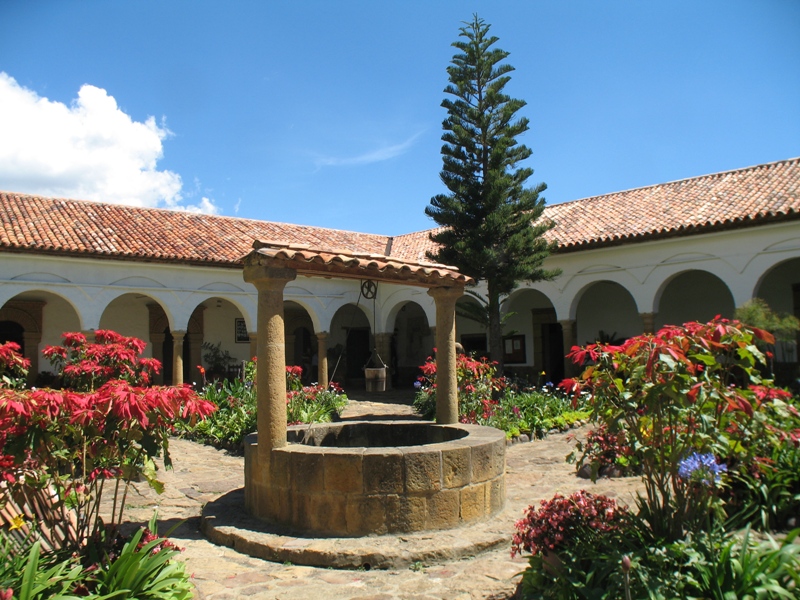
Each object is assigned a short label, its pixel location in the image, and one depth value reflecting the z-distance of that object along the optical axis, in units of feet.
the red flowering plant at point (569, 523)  11.94
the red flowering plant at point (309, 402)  32.42
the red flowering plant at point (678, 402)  10.85
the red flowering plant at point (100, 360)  27.27
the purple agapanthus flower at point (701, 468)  10.45
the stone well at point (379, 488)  16.24
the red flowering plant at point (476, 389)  33.37
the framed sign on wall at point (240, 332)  61.05
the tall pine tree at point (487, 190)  46.06
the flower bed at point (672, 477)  10.23
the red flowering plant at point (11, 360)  19.94
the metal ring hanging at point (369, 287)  22.35
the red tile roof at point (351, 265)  18.10
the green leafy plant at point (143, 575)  11.18
